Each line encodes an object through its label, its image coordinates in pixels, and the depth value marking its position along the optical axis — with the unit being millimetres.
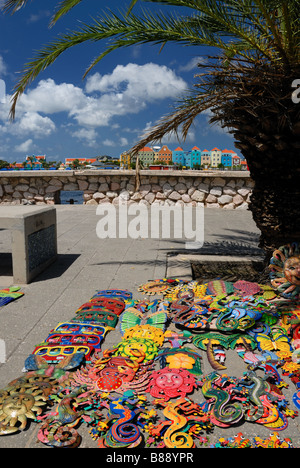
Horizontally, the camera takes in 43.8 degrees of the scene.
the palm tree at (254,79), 4148
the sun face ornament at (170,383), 2578
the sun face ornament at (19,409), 2254
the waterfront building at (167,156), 56356
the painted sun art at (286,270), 4138
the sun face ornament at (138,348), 3076
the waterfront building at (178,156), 76188
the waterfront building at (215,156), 112838
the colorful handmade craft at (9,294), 4317
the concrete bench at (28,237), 4821
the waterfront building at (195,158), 91950
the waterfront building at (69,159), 90000
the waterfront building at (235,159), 101812
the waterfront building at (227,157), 102312
